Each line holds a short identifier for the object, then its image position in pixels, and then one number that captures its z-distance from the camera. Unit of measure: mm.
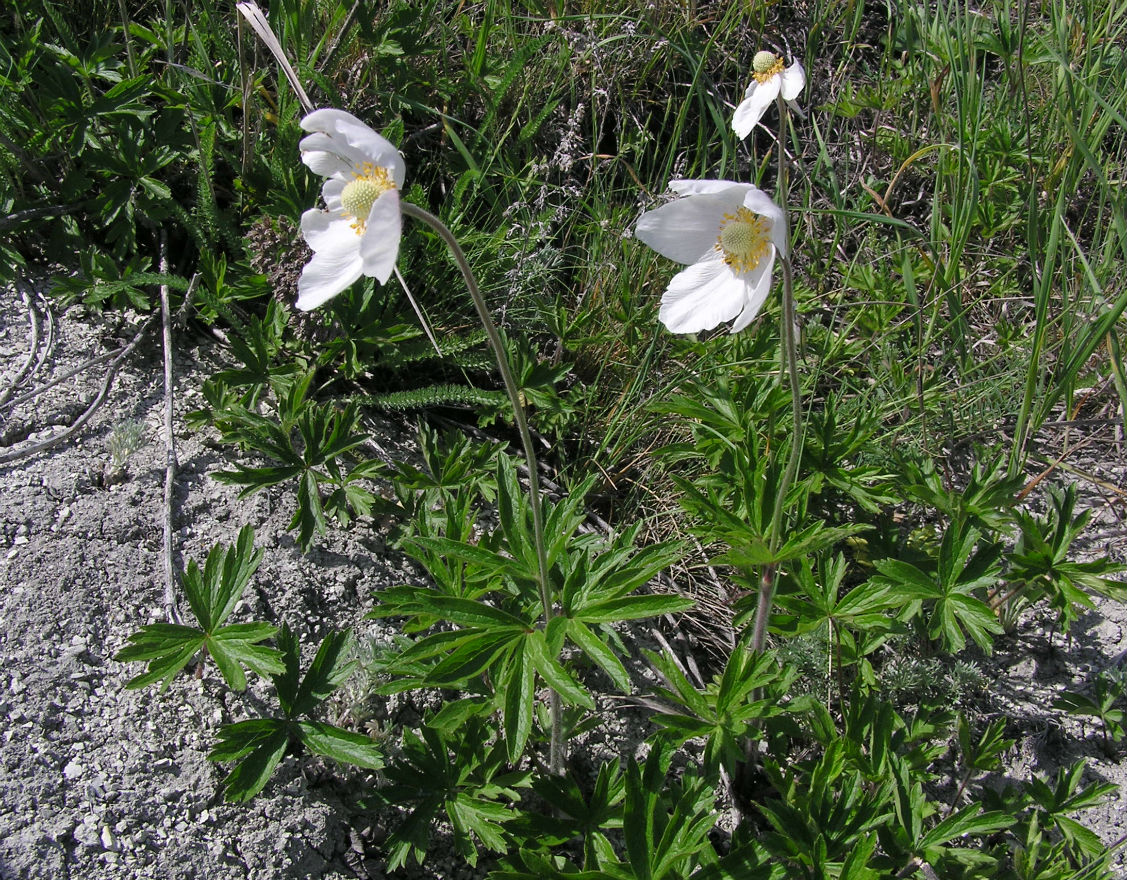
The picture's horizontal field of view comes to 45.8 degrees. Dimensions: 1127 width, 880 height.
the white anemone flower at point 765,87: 471
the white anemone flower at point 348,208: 341
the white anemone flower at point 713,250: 384
